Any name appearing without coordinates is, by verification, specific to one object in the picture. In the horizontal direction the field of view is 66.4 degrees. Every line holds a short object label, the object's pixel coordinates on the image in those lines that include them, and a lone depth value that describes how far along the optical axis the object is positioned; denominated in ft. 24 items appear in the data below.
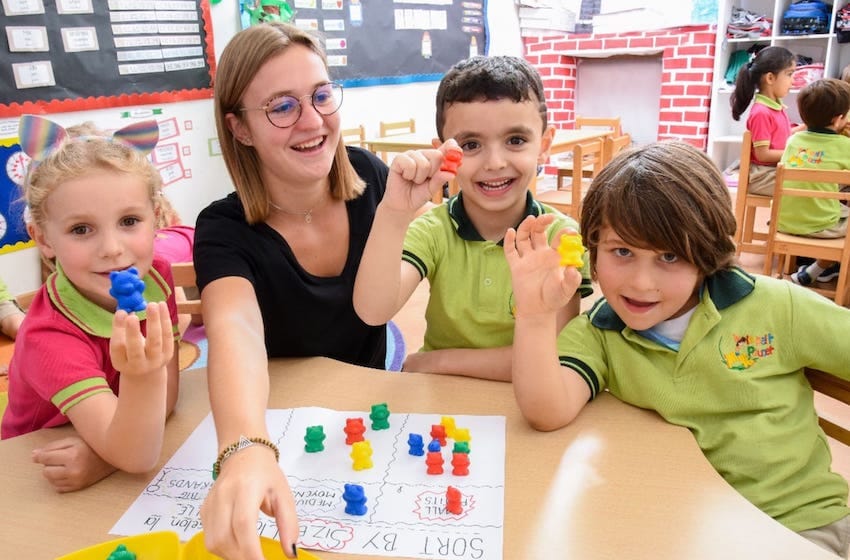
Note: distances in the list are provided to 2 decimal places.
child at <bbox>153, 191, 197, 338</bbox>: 6.75
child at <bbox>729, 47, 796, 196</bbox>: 11.84
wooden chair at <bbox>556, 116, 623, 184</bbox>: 15.89
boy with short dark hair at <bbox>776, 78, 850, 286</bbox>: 10.19
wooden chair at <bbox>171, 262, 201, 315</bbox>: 4.47
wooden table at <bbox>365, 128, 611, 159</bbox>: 12.26
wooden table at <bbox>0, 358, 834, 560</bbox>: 2.26
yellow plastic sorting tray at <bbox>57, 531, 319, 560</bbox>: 2.19
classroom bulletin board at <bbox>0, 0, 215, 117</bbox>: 8.68
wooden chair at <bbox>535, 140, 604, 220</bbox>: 10.84
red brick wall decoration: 16.98
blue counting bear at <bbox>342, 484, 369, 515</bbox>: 2.47
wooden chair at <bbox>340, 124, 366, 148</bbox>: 14.23
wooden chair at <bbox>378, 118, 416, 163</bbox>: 14.96
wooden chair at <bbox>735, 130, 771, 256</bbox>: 11.04
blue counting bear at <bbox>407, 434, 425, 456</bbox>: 2.83
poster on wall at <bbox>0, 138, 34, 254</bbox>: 8.62
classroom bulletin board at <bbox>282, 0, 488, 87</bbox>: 13.55
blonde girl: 2.72
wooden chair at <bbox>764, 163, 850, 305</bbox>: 8.95
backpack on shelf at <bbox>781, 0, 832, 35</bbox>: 15.46
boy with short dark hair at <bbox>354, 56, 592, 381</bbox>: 3.63
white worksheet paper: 2.34
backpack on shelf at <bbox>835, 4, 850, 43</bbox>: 14.89
